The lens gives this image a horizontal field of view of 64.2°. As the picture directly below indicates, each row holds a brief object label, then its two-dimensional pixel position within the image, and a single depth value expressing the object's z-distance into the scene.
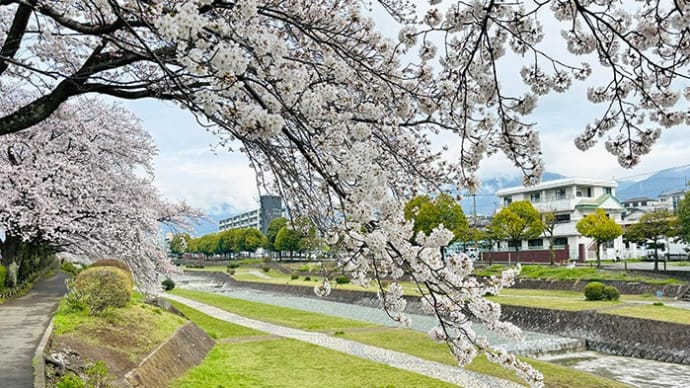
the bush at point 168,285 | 34.72
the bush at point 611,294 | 22.19
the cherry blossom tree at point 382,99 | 3.03
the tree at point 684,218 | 28.66
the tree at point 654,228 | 30.86
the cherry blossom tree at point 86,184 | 13.88
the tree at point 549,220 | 40.58
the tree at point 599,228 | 34.06
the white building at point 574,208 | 47.50
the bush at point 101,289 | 11.30
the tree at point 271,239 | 69.07
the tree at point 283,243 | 63.16
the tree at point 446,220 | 36.22
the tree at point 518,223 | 38.72
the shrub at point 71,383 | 5.62
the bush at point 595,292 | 22.28
